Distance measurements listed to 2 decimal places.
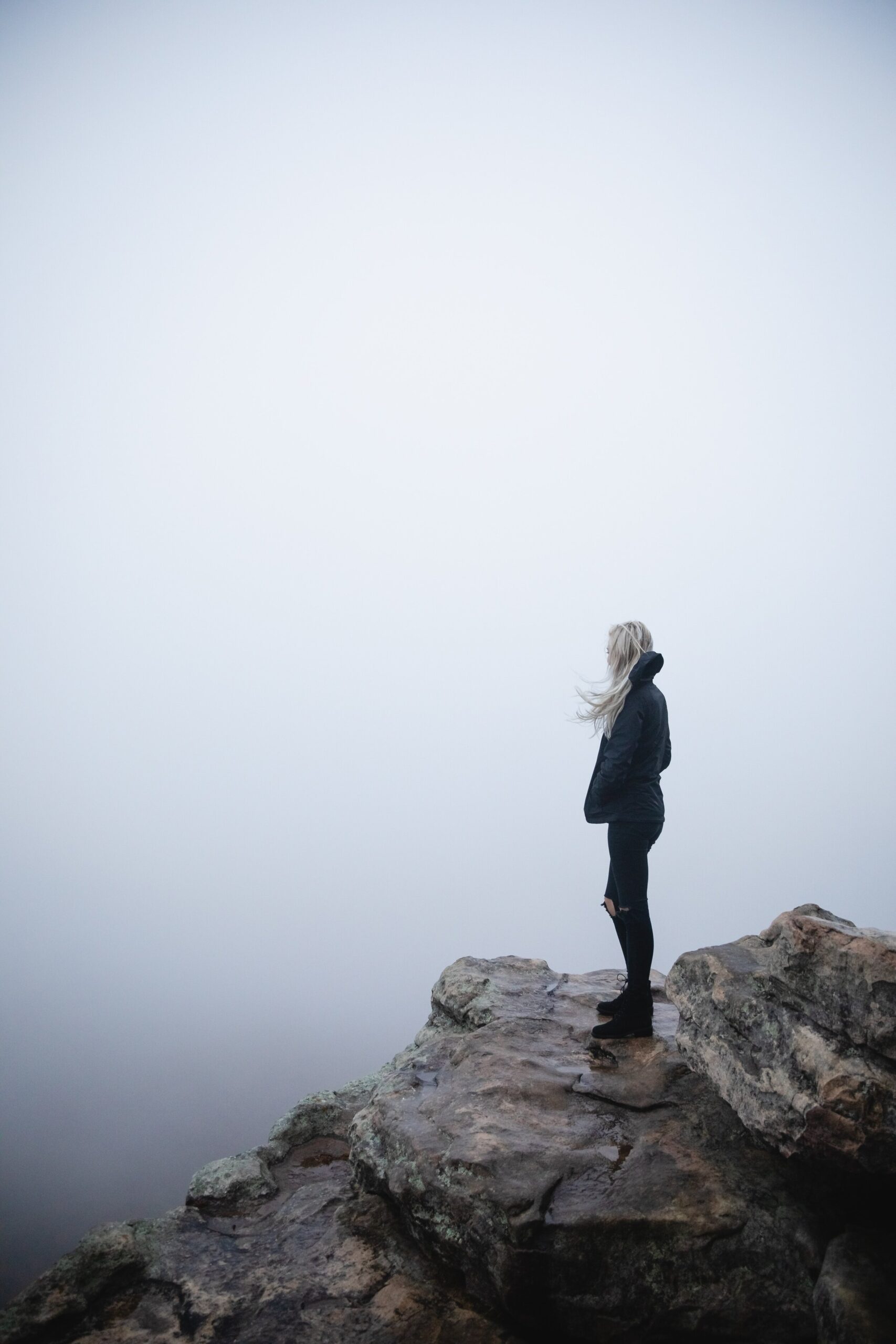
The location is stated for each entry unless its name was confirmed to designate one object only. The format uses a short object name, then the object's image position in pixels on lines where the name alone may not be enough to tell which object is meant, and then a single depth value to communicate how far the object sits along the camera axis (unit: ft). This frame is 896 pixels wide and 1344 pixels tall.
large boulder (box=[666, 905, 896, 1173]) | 12.42
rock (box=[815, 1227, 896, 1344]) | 10.41
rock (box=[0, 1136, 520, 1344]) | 13.75
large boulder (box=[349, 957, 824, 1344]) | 13.02
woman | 19.75
